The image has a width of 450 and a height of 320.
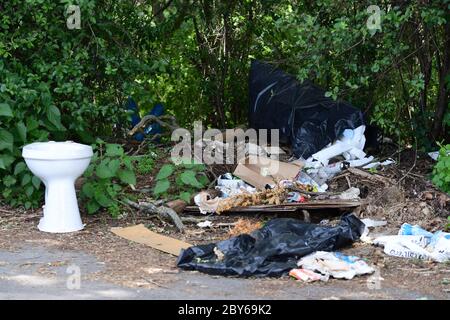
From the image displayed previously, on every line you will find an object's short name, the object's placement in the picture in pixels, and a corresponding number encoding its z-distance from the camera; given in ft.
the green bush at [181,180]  34.37
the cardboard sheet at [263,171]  35.96
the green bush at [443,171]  33.48
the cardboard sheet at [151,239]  29.22
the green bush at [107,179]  33.67
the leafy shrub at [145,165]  37.75
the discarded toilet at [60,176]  30.90
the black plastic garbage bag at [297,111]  39.87
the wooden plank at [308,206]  33.20
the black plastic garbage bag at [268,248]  26.12
